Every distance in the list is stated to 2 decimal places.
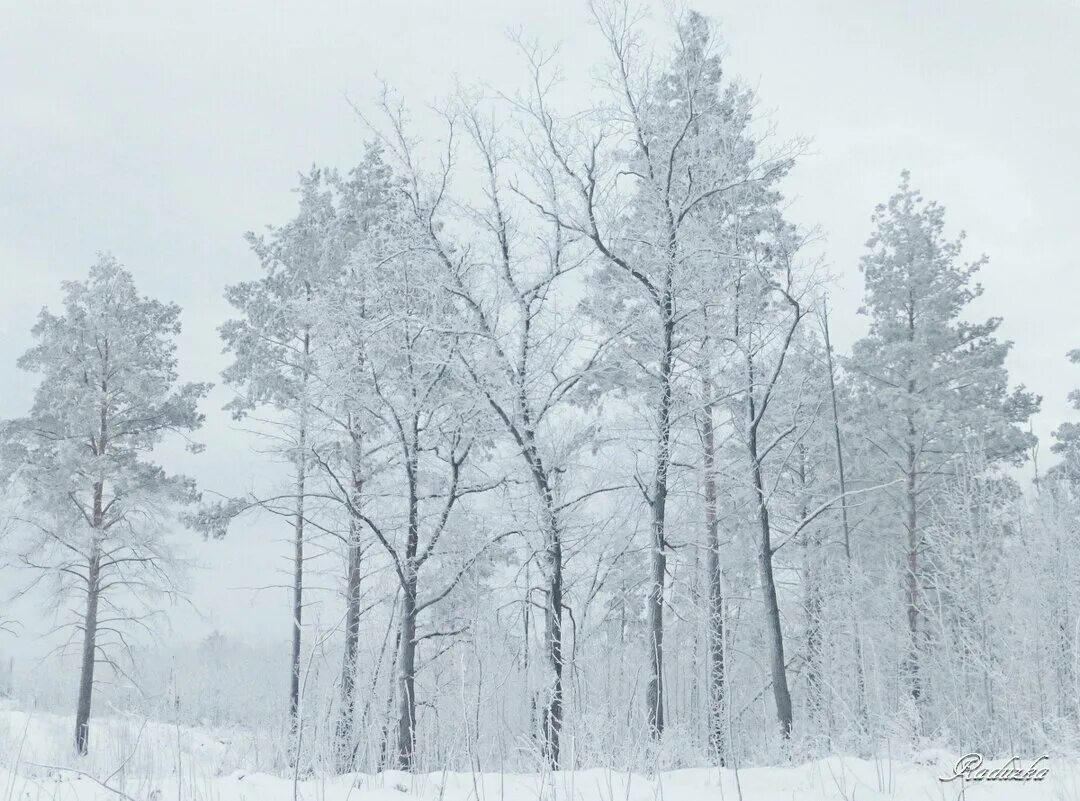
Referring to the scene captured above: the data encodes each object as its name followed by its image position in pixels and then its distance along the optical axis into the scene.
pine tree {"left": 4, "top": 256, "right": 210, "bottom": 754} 19.61
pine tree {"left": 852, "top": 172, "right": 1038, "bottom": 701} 22.39
